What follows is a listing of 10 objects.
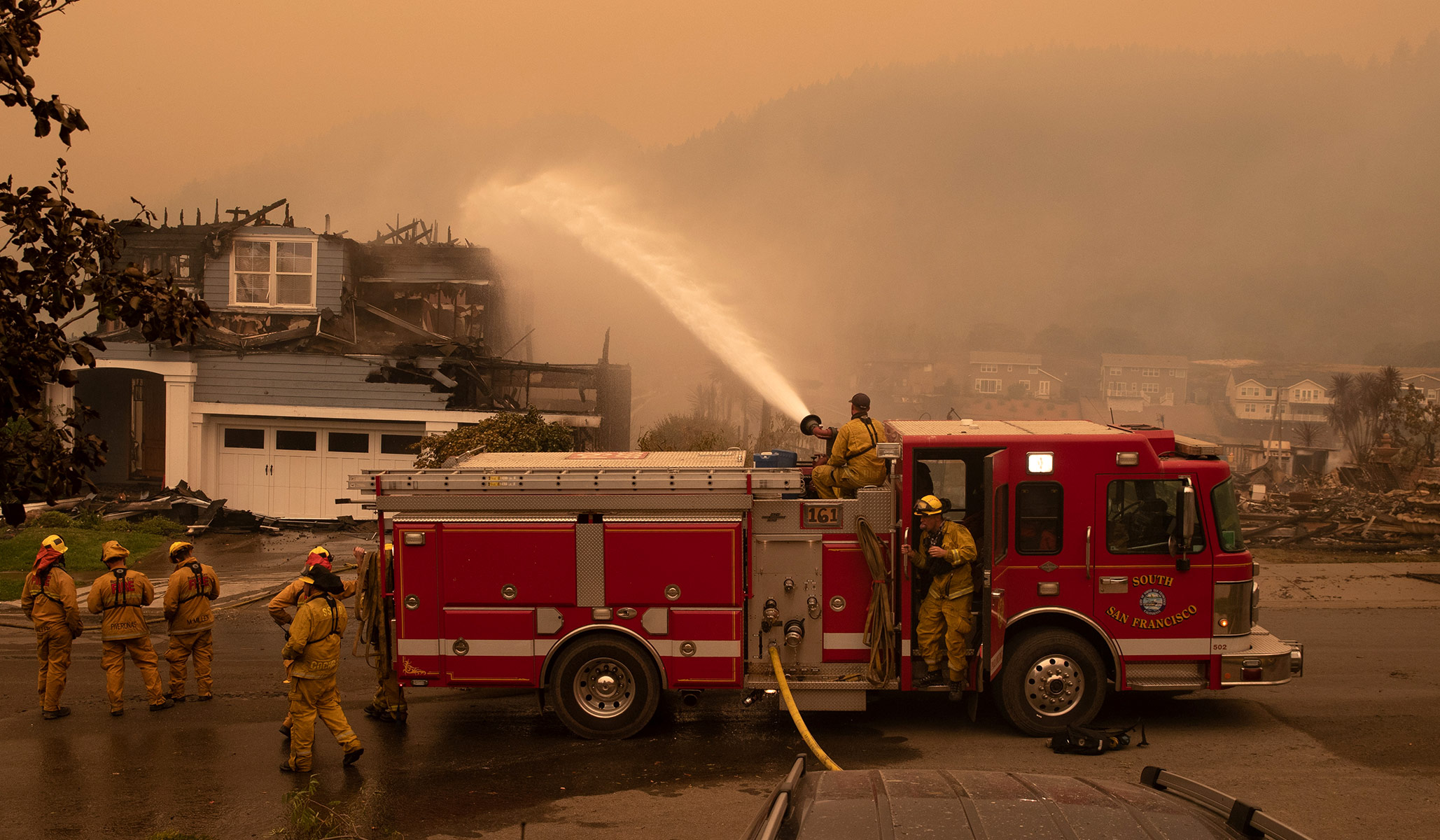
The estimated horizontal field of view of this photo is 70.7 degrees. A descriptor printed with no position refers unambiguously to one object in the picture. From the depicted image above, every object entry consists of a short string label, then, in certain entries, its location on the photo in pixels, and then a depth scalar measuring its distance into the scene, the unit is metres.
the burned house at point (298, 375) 22.06
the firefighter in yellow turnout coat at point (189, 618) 9.76
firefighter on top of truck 8.70
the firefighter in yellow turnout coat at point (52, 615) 9.30
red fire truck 8.42
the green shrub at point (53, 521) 19.16
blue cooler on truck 9.43
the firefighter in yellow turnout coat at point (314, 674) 7.78
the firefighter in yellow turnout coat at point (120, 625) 9.38
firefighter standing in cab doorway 8.05
